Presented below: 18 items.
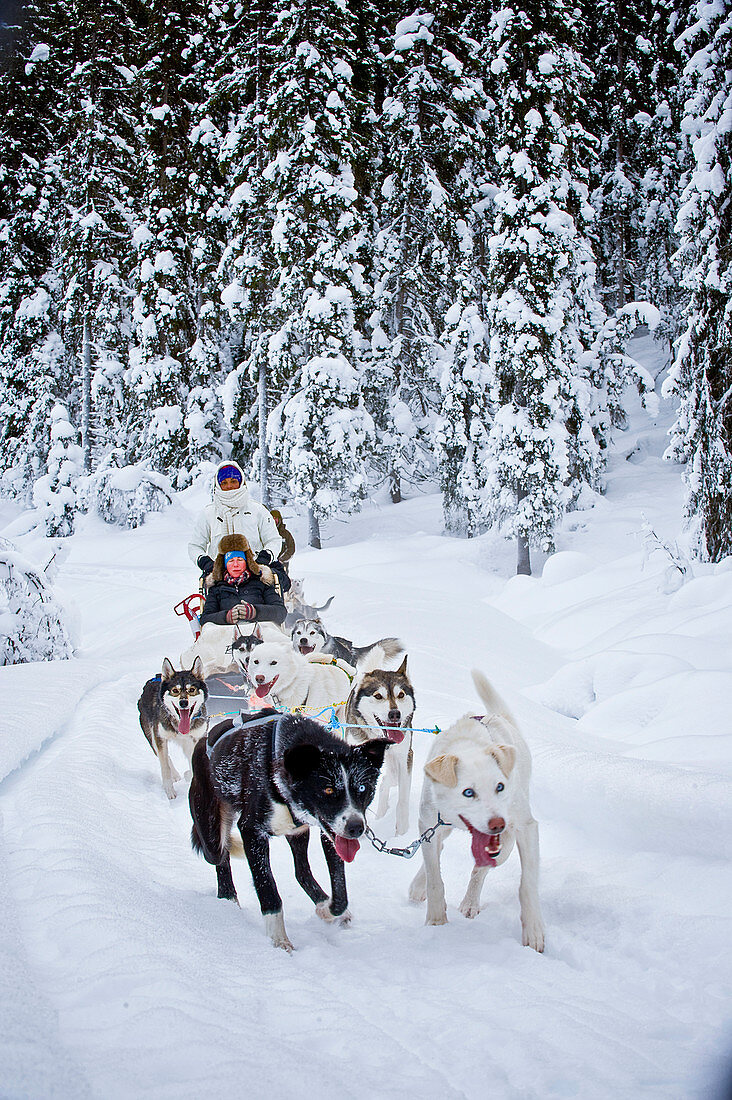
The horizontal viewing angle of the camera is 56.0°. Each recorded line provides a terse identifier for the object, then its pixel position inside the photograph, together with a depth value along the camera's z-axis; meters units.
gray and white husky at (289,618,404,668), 6.14
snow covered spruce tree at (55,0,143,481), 22.39
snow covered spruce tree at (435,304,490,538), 17.67
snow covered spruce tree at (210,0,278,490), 18.75
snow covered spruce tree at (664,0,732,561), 10.22
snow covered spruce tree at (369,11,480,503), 18.08
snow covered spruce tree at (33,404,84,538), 21.91
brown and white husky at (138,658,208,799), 4.25
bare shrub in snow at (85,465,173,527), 21.02
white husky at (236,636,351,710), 4.49
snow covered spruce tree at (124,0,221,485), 21.44
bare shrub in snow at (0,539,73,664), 9.92
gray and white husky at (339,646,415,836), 3.80
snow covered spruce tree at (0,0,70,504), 23.17
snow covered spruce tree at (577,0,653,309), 22.73
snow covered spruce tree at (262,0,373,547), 17.55
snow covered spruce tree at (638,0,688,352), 21.83
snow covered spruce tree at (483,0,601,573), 15.07
